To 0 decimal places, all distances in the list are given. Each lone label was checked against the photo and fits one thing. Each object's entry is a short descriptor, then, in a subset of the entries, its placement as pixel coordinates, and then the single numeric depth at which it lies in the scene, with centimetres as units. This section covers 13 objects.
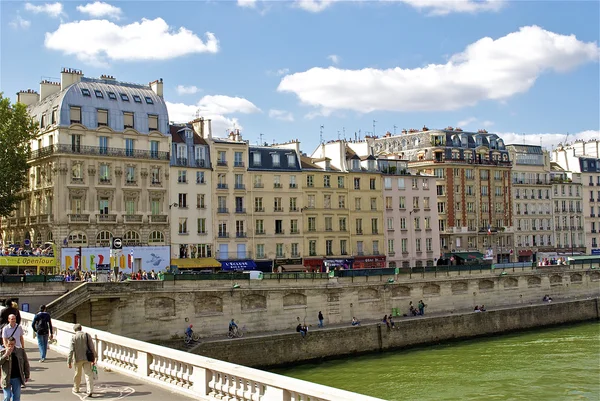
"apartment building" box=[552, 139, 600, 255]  8719
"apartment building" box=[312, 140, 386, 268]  6169
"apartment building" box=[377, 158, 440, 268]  6450
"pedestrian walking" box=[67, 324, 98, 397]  1370
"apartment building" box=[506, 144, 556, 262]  7962
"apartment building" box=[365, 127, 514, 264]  7225
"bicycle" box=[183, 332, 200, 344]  3728
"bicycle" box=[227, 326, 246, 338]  3891
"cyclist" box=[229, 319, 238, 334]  3918
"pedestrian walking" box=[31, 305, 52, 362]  1753
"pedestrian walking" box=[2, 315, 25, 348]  1343
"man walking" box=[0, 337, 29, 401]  1138
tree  4694
